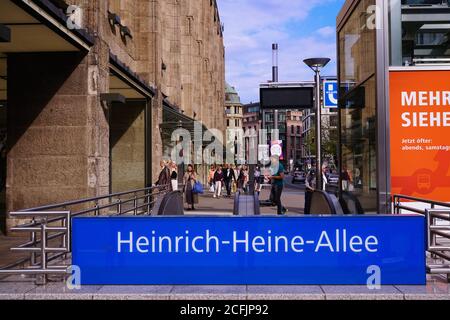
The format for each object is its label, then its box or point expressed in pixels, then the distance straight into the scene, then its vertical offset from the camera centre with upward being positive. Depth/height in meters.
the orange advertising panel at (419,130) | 8.43 +0.47
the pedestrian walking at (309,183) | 14.80 -0.66
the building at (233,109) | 138.38 +14.01
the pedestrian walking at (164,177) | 17.39 -0.48
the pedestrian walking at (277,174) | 15.78 -0.40
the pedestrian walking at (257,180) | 25.34 -0.96
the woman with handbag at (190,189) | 19.22 -0.97
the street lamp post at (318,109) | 12.84 +1.24
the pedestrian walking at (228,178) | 28.25 -0.87
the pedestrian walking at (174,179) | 19.91 -0.63
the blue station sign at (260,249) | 5.97 -0.99
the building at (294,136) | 156.75 +7.70
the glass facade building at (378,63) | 8.17 +1.59
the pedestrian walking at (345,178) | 10.38 -0.35
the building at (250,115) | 159.93 +14.49
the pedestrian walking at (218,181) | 26.98 -0.98
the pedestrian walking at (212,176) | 30.95 -0.83
